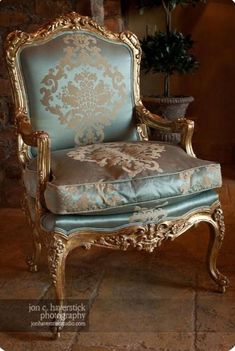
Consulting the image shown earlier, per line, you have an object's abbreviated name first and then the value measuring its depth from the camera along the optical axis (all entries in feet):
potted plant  9.77
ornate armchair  4.91
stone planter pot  9.98
